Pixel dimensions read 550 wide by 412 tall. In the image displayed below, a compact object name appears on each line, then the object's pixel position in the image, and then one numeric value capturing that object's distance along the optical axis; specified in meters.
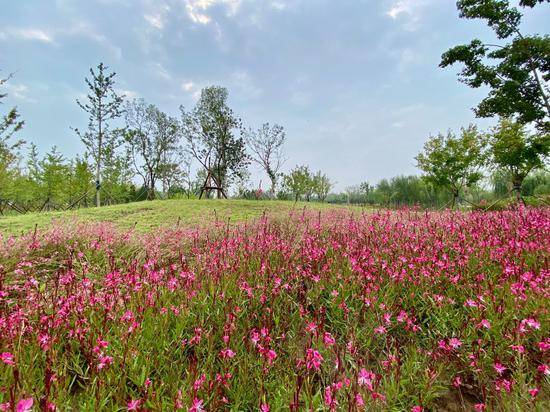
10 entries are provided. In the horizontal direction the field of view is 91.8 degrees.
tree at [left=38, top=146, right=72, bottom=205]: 27.52
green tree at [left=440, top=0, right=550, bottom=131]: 14.01
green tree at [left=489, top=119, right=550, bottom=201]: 14.96
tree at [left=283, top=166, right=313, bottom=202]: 44.75
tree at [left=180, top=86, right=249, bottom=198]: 33.34
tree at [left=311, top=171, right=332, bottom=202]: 48.47
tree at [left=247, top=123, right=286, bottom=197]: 39.50
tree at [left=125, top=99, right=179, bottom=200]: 36.97
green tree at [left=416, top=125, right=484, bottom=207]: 22.61
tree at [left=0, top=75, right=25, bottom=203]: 16.73
